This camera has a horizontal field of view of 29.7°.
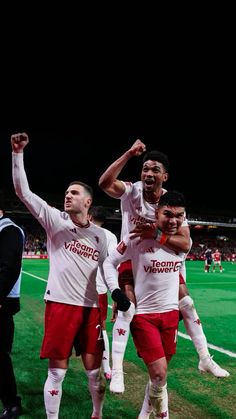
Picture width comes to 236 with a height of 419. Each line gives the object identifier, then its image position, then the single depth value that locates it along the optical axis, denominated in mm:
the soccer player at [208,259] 30000
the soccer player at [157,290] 3895
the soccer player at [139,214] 3984
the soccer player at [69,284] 4180
